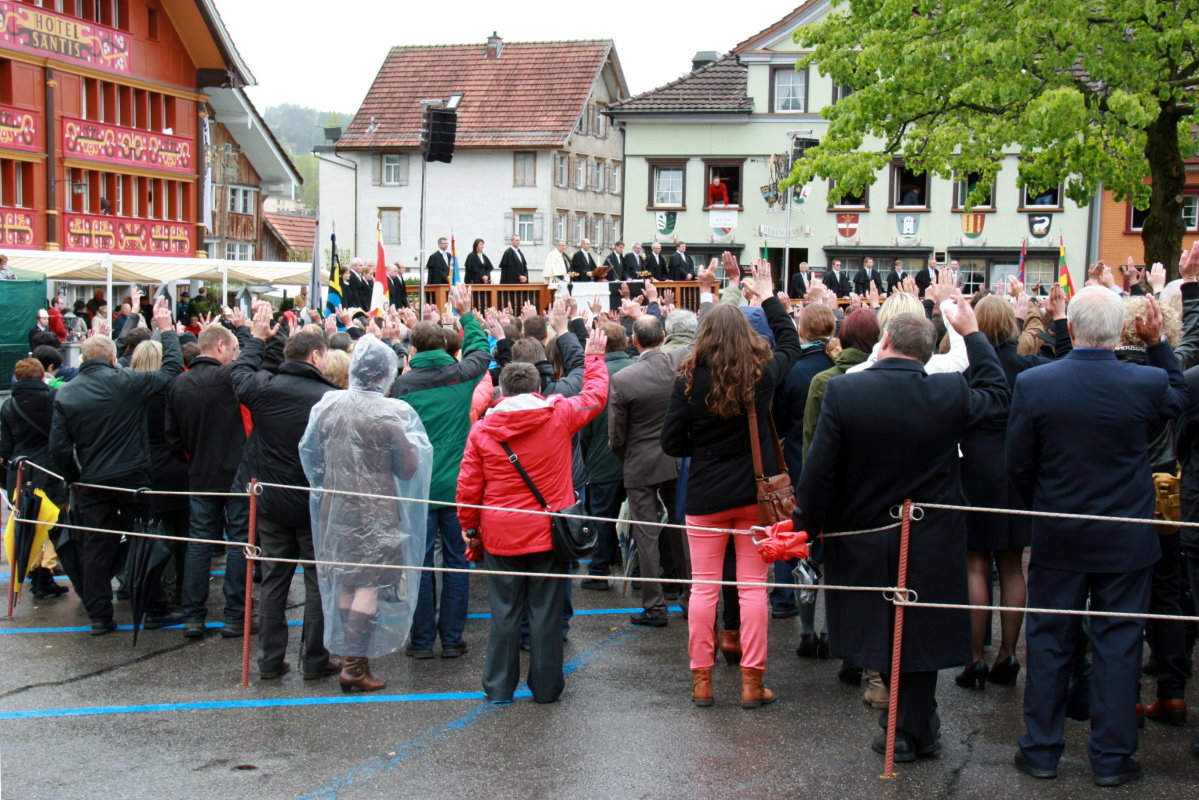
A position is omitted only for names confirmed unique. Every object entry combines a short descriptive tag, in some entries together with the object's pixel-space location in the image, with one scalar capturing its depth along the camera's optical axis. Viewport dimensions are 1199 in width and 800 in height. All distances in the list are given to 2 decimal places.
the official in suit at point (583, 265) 22.34
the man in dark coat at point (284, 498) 7.44
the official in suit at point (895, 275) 30.20
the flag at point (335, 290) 18.59
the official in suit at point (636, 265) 23.83
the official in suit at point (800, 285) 29.15
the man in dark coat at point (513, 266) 21.84
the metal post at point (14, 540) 9.07
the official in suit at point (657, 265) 25.23
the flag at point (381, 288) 16.75
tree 20.70
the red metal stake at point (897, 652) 5.69
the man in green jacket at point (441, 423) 7.85
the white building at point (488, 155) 56.09
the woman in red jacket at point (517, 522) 6.88
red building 34.62
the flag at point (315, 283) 18.23
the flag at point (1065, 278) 15.12
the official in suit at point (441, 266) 21.23
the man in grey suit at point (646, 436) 8.40
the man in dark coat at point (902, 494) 5.75
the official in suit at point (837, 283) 29.22
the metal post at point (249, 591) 7.26
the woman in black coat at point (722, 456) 6.64
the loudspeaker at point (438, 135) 18.80
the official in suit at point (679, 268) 25.66
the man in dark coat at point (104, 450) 8.57
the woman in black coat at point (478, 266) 21.11
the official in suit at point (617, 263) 23.67
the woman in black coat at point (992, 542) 6.88
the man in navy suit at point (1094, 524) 5.55
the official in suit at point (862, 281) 32.28
